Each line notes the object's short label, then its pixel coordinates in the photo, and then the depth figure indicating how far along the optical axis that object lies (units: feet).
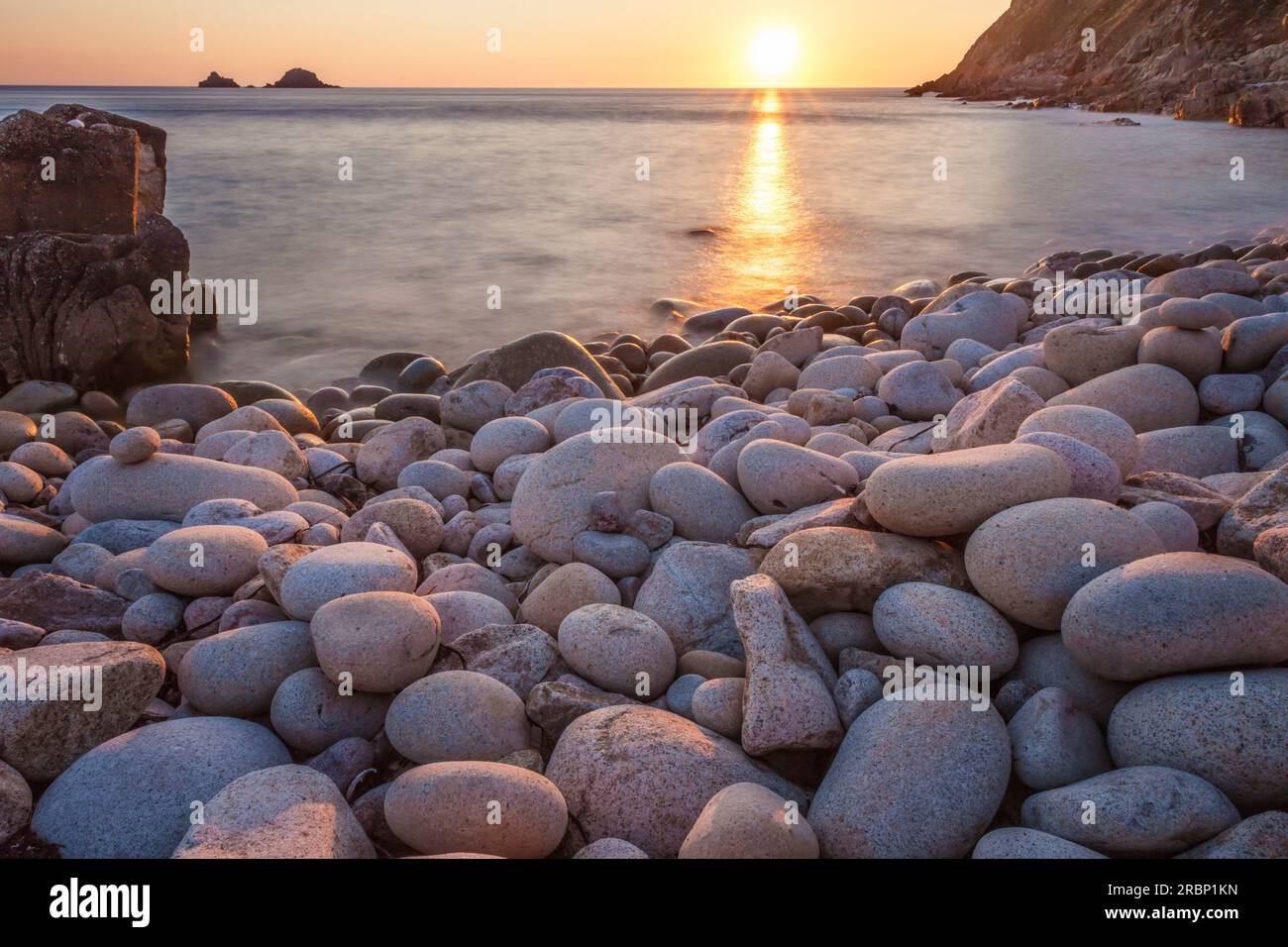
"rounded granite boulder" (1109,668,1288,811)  7.46
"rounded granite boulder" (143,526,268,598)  11.22
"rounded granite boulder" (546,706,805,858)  8.12
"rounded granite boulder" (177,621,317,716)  9.60
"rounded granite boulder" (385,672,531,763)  8.79
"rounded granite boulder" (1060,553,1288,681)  7.89
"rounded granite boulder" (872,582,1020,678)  9.12
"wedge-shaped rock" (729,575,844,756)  8.61
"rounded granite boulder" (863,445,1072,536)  9.93
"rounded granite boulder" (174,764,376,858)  7.18
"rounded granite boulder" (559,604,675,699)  9.82
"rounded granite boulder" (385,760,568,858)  7.50
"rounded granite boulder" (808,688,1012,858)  7.67
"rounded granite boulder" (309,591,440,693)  9.22
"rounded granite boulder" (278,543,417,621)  10.21
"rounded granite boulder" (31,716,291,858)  7.96
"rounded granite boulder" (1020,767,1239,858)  7.09
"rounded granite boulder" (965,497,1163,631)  9.08
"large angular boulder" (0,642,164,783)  8.46
